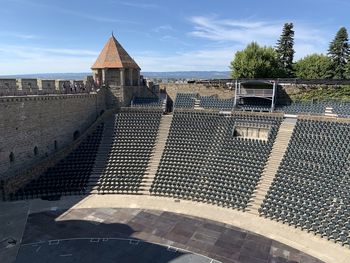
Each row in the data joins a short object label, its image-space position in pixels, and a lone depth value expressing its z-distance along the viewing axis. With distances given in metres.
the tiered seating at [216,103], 31.58
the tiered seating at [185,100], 33.43
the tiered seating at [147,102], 32.69
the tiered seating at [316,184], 18.06
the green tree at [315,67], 40.62
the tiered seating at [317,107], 27.11
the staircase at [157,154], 23.86
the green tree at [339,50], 42.03
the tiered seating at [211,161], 22.19
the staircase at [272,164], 20.94
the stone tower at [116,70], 32.31
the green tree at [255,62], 37.25
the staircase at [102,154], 24.22
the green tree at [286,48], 46.26
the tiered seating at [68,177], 22.79
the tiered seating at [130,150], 23.83
